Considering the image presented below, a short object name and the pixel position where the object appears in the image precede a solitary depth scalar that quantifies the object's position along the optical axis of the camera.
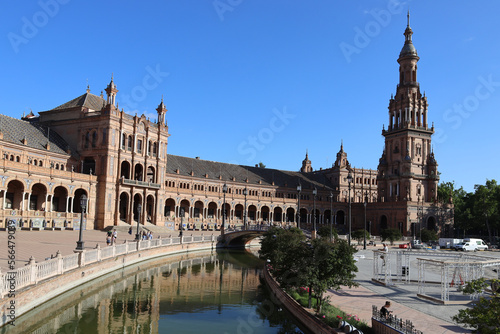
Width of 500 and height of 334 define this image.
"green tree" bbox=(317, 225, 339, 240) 59.24
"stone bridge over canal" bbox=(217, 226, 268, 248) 62.51
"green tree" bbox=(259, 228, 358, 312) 20.98
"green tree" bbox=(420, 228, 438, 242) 76.19
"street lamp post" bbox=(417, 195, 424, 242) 88.92
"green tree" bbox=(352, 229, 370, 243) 65.81
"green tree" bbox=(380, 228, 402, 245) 69.69
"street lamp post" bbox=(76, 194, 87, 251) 27.48
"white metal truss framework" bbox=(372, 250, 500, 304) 23.06
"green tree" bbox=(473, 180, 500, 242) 81.88
